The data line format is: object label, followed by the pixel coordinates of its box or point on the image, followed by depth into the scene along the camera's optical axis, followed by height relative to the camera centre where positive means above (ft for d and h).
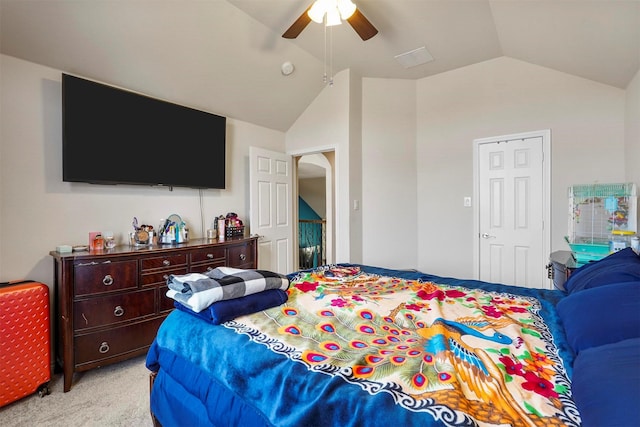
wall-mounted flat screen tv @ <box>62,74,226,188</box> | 7.46 +2.17
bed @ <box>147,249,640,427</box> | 2.35 -1.61
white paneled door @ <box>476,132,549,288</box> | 10.23 -0.02
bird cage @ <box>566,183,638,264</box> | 7.20 -0.21
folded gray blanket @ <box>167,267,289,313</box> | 4.18 -1.14
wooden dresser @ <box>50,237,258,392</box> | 6.64 -2.19
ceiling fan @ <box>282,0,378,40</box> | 6.66 +4.65
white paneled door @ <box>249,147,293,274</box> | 11.98 +0.16
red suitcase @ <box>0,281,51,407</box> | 5.98 -2.71
